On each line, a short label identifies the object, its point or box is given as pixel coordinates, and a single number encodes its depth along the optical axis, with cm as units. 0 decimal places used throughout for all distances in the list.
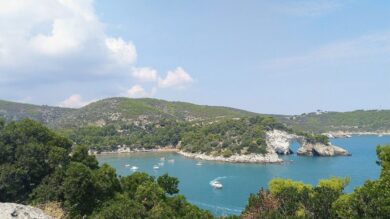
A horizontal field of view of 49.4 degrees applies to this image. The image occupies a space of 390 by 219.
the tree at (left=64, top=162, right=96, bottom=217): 3638
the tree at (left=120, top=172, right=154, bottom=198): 4297
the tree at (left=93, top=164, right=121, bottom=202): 3806
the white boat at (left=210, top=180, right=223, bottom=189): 9100
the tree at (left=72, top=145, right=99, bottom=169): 4834
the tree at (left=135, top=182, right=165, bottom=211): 3653
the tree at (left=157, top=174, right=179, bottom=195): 4812
